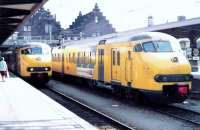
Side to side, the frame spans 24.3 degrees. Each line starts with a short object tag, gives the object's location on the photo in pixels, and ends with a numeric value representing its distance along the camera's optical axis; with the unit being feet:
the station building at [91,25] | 377.65
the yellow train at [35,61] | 92.12
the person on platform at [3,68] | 90.74
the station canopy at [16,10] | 57.93
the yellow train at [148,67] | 52.13
